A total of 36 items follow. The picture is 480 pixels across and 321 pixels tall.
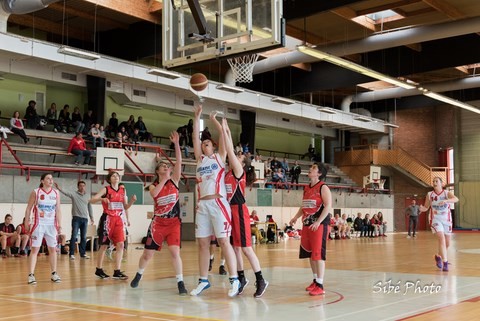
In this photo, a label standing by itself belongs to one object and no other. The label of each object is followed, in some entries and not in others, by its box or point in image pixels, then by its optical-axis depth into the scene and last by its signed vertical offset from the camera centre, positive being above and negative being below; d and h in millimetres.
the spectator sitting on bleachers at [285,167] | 31812 +2321
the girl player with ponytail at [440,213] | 11438 -65
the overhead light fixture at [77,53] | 19719 +5349
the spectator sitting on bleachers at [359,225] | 30172 -775
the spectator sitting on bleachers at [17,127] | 21030 +2989
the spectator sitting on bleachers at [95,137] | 22859 +2844
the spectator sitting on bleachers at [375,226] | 30995 -847
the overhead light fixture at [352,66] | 19038 +5139
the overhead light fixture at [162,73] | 23109 +5434
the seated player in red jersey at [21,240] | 16750 -845
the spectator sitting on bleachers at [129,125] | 25559 +3713
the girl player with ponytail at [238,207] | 7914 +43
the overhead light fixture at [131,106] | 28378 +5050
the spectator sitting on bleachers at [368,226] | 30570 -838
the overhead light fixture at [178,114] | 30772 +5084
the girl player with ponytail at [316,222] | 8102 -169
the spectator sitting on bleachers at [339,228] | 28188 -866
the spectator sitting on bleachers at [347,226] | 28734 -797
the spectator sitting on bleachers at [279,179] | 29777 +1558
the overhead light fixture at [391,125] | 38175 +5518
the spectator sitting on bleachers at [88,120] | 23688 +3671
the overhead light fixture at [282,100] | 29156 +5484
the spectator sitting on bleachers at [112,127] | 24812 +3531
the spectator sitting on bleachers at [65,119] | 23683 +3670
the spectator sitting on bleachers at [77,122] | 22969 +3525
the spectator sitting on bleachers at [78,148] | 21750 +2303
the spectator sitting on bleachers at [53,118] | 23375 +3717
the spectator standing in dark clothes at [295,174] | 31203 +1903
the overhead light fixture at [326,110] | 33031 +5635
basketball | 8812 +1912
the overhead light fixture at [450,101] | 26752 +5248
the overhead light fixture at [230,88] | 25998 +5483
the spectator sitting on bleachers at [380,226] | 31453 -864
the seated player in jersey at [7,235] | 16453 -680
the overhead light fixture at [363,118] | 36031 +5600
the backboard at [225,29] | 11527 +3631
